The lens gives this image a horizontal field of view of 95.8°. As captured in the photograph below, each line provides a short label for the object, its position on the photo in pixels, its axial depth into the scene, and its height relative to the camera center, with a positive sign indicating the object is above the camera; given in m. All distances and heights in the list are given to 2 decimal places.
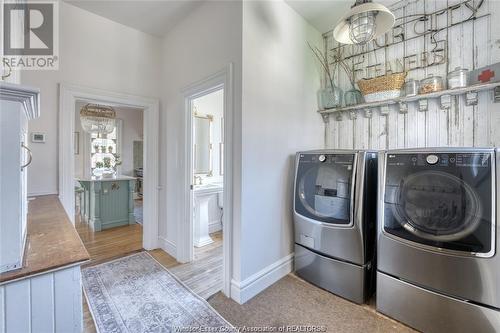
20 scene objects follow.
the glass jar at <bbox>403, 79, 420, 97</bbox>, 2.12 +0.75
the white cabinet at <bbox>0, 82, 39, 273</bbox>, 0.76 -0.03
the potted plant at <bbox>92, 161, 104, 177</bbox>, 6.38 -0.17
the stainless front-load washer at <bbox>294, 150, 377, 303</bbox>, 1.87 -0.47
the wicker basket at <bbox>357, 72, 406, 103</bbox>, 2.15 +0.78
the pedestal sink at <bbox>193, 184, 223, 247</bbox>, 3.21 -0.70
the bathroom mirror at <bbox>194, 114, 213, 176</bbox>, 3.69 +0.35
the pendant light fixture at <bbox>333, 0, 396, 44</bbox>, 1.44 +0.95
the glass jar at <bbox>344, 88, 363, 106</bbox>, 2.55 +0.79
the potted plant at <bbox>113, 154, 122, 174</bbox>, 6.76 +0.11
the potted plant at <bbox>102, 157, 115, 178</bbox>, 5.93 -0.01
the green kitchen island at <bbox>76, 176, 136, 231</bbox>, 3.89 -0.67
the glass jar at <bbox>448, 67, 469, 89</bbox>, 1.88 +0.75
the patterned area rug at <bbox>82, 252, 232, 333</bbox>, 1.68 -1.17
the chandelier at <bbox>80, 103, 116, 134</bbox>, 3.81 +0.80
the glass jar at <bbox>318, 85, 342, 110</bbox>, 2.66 +0.83
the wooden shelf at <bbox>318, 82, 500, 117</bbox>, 1.78 +0.64
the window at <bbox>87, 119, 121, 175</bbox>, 6.40 +0.45
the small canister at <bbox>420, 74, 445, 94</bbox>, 2.00 +0.74
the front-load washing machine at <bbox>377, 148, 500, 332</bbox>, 1.35 -0.48
